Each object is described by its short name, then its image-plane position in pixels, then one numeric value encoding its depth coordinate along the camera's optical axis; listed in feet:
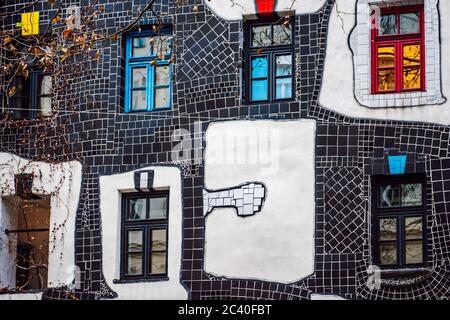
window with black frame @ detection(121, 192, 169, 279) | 76.64
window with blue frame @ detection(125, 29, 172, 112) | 78.23
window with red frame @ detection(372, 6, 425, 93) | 74.33
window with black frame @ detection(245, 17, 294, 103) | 76.33
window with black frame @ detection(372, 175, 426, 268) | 72.95
